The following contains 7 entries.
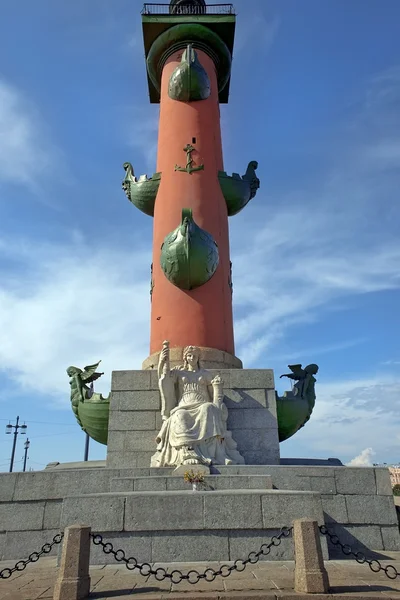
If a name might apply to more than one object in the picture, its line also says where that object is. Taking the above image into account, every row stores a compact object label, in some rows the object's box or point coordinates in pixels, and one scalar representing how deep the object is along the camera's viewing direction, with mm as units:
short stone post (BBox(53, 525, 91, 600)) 4375
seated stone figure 8266
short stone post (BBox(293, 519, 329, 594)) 4391
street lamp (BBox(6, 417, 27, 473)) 36497
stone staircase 6160
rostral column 10781
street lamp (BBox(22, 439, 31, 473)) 43094
